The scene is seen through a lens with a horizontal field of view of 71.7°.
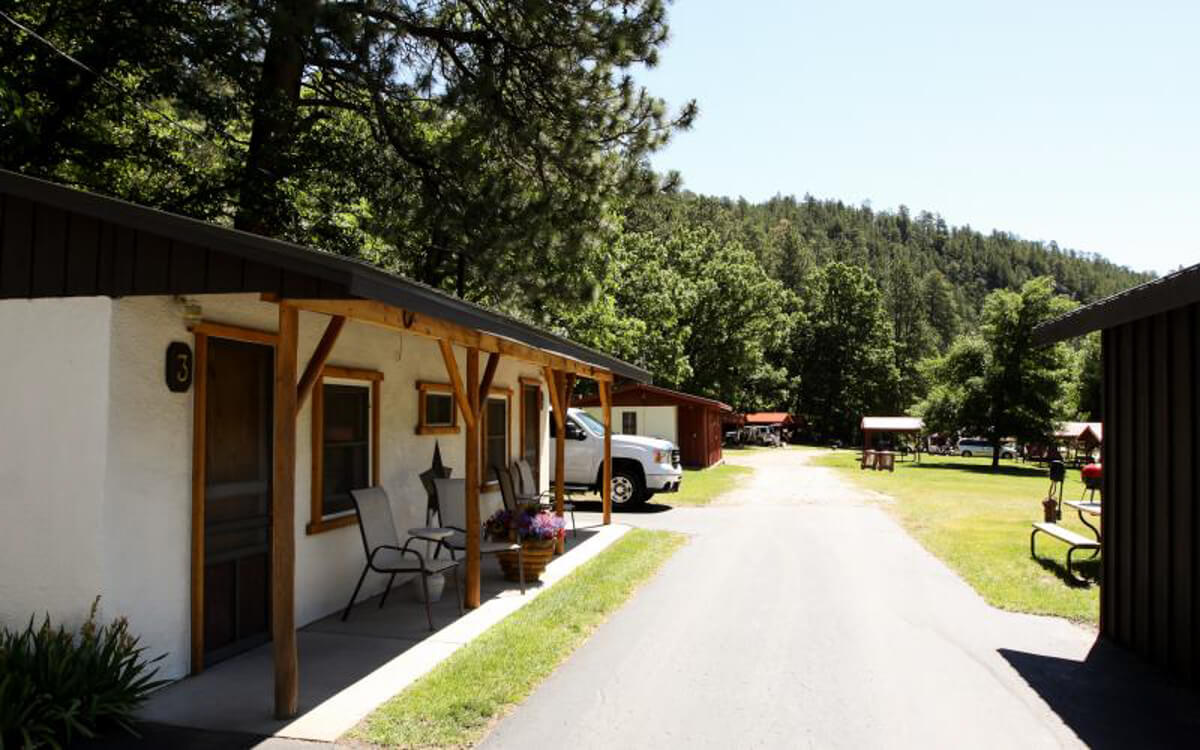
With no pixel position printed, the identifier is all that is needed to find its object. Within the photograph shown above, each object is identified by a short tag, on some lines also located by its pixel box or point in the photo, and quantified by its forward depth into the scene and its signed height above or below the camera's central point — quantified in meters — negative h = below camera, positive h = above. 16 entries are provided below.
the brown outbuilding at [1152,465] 5.69 -0.45
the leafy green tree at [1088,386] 56.66 +1.35
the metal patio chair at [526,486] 11.21 -1.27
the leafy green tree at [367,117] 9.27 +3.63
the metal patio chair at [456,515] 8.77 -1.27
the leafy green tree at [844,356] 69.19 +4.08
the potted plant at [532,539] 8.83 -1.48
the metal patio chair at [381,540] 7.10 -1.26
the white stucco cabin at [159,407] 4.75 -0.06
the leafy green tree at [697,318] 30.23 +4.55
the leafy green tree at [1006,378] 41.34 +1.41
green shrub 4.16 -1.52
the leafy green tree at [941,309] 99.56 +11.56
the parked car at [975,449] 58.53 -3.12
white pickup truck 17.12 -1.30
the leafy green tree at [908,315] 84.29 +9.93
